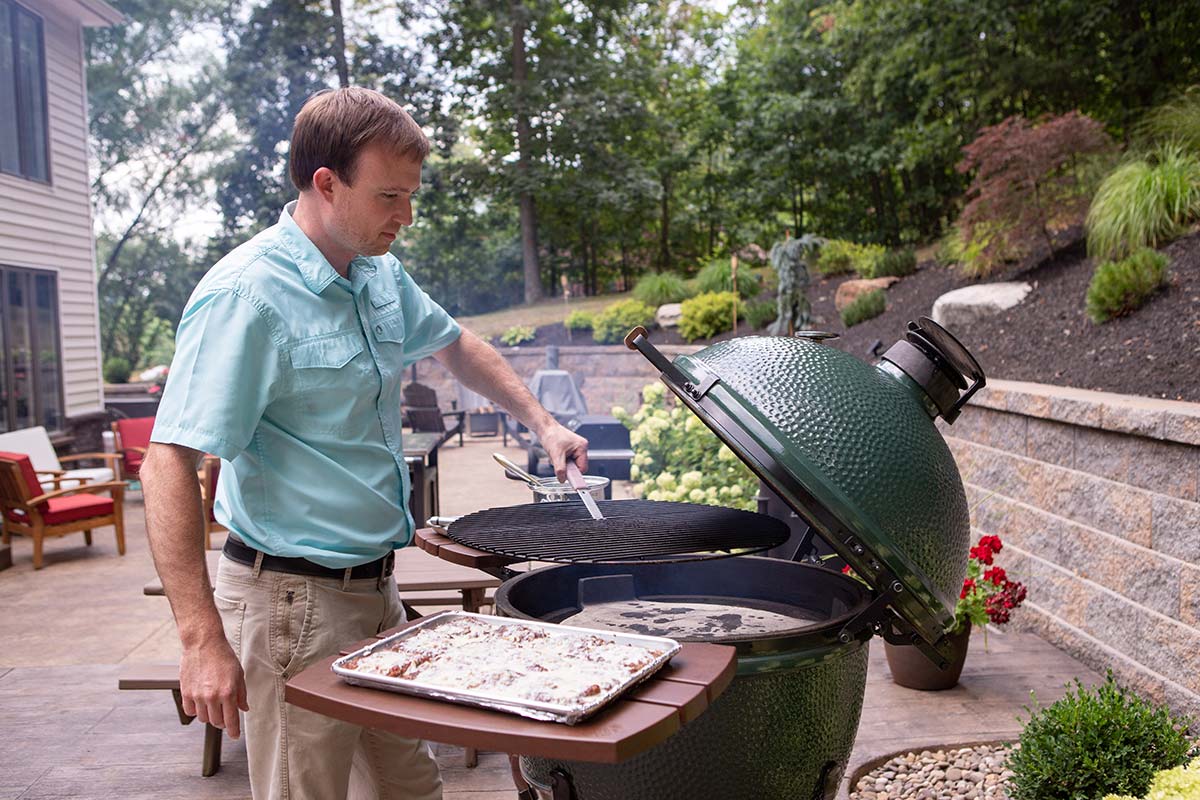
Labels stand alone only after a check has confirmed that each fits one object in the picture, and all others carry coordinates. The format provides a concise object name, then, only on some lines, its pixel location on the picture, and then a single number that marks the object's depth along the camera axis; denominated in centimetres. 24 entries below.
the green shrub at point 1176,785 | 186
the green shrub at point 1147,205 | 534
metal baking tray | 116
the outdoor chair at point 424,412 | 1069
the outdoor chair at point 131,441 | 863
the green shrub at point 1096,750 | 217
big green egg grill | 159
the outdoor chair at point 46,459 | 735
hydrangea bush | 470
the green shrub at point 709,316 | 1224
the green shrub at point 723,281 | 1357
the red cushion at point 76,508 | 654
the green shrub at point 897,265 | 1020
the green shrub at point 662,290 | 1505
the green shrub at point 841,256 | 1208
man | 157
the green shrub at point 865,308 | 883
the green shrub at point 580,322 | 1533
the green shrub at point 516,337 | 1573
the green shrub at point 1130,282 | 479
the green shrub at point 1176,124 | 616
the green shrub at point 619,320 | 1457
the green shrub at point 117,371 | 1716
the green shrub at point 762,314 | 1115
